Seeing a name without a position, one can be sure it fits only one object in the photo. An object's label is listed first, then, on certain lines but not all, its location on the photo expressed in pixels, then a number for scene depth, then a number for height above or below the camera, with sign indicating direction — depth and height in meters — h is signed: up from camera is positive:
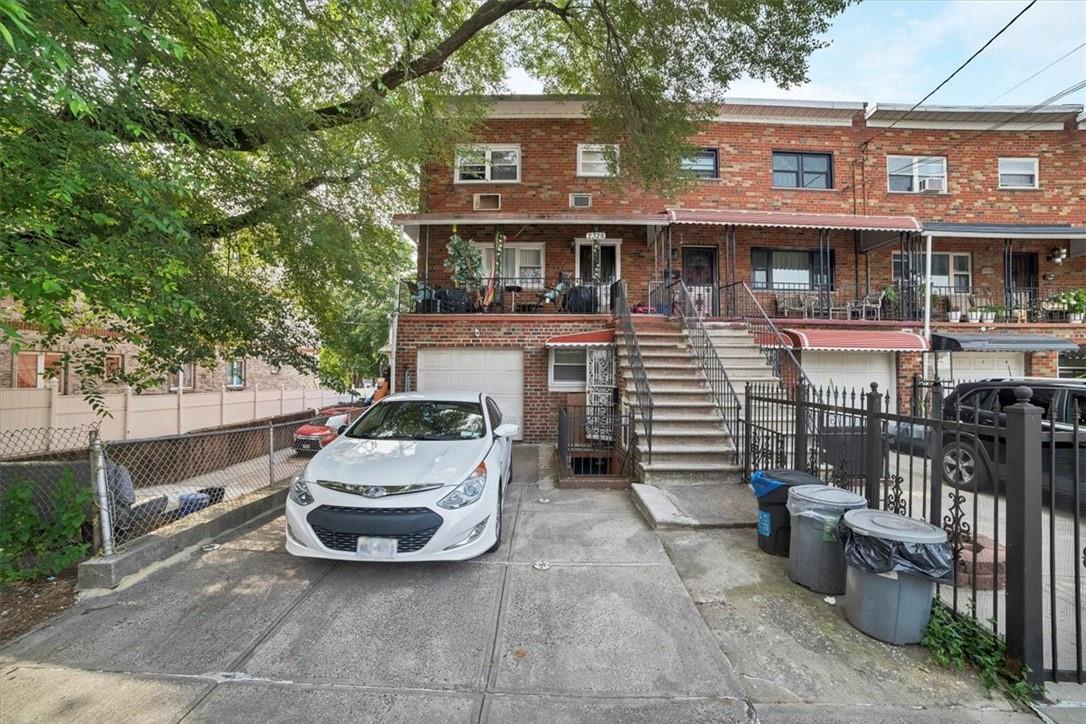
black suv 5.47 -0.57
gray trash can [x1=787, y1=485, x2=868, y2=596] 3.62 -1.37
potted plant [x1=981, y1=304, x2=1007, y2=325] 12.16 +1.44
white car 3.73 -1.15
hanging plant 11.17 +2.48
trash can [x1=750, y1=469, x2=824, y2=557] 4.26 -1.31
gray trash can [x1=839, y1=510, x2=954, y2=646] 2.90 -1.33
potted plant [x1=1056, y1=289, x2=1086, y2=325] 12.21 +1.70
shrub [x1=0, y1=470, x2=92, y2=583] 4.00 -1.52
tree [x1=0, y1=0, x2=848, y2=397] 3.19 +2.57
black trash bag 2.89 -1.22
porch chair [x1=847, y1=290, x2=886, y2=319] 12.06 +1.64
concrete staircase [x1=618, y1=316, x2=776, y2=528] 5.43 -1.04
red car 13.20 -2.13
